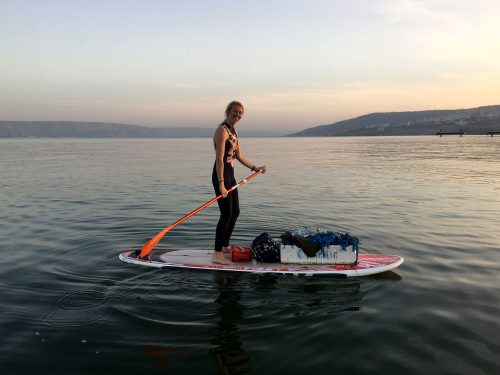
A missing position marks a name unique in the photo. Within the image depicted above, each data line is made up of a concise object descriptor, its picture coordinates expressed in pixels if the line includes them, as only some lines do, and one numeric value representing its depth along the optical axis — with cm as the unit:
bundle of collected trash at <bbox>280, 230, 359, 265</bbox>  776
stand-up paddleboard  744
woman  768
